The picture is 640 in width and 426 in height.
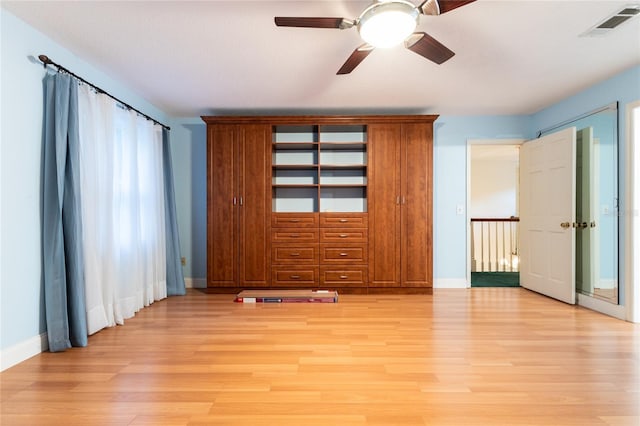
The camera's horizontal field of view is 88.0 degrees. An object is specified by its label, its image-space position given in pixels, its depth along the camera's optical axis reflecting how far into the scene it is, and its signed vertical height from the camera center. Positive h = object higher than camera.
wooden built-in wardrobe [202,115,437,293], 4.37 -0.13
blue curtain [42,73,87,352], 2.50 -0.06
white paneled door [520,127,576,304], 3.84 -0.05
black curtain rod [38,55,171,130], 2.52 +1.16
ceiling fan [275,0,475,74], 1.92 +1.15
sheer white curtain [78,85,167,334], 2.86 +0.04
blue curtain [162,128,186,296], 4.39 -0.28
